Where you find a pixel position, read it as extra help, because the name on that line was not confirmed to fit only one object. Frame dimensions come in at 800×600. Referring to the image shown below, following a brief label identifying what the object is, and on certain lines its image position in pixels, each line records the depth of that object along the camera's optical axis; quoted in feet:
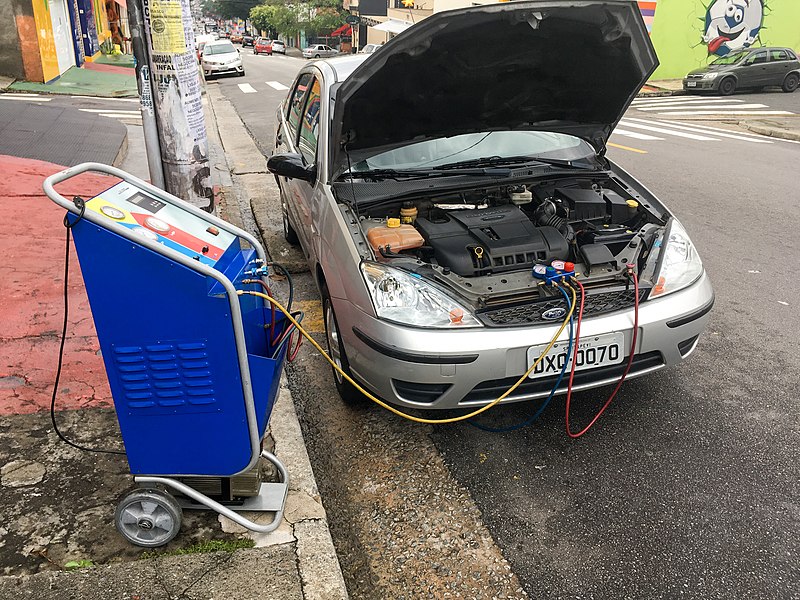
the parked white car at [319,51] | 164.10
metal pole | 15.21
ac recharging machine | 7.26
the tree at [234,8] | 364.17
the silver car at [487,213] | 9.93
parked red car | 187.32
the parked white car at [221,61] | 86.53
